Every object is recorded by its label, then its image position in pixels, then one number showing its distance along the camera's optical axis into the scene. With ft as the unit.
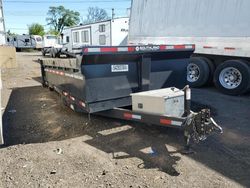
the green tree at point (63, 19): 188.29
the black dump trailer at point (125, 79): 9.22
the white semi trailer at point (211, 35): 16.67
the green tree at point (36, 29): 162.98
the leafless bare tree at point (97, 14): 163.90
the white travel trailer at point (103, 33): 38.97
